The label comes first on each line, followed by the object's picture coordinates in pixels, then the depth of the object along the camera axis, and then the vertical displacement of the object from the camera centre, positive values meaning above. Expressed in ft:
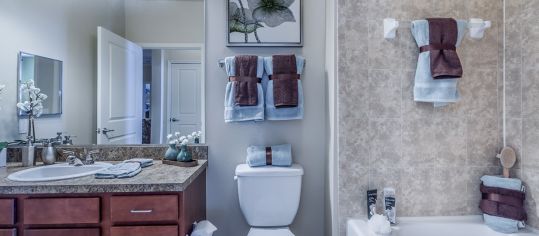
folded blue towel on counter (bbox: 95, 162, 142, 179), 5.08 -0.93
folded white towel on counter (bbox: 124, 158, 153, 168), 6.00 -0.88
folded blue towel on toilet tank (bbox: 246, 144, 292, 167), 6.50 -0.83
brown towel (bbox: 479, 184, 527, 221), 5.57 -1.61
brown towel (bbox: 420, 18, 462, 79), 5.61 +1.32
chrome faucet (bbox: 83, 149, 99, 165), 6.27 -0.84
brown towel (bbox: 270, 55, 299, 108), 6.49 +0.77
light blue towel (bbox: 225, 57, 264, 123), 6.57 +0.20
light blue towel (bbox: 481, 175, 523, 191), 5.63 -1.23
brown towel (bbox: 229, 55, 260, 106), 6.48 +0.79
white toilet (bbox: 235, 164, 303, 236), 6.30 -1.61
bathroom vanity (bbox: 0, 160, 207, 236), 4.66 -1.40
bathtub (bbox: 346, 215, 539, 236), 5.73 -2.11
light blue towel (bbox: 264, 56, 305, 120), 6.63 +0.18
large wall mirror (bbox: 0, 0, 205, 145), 6.82 +1.04
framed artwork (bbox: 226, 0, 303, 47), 6.91 +2.13
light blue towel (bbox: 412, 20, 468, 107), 5.71 +0.66
